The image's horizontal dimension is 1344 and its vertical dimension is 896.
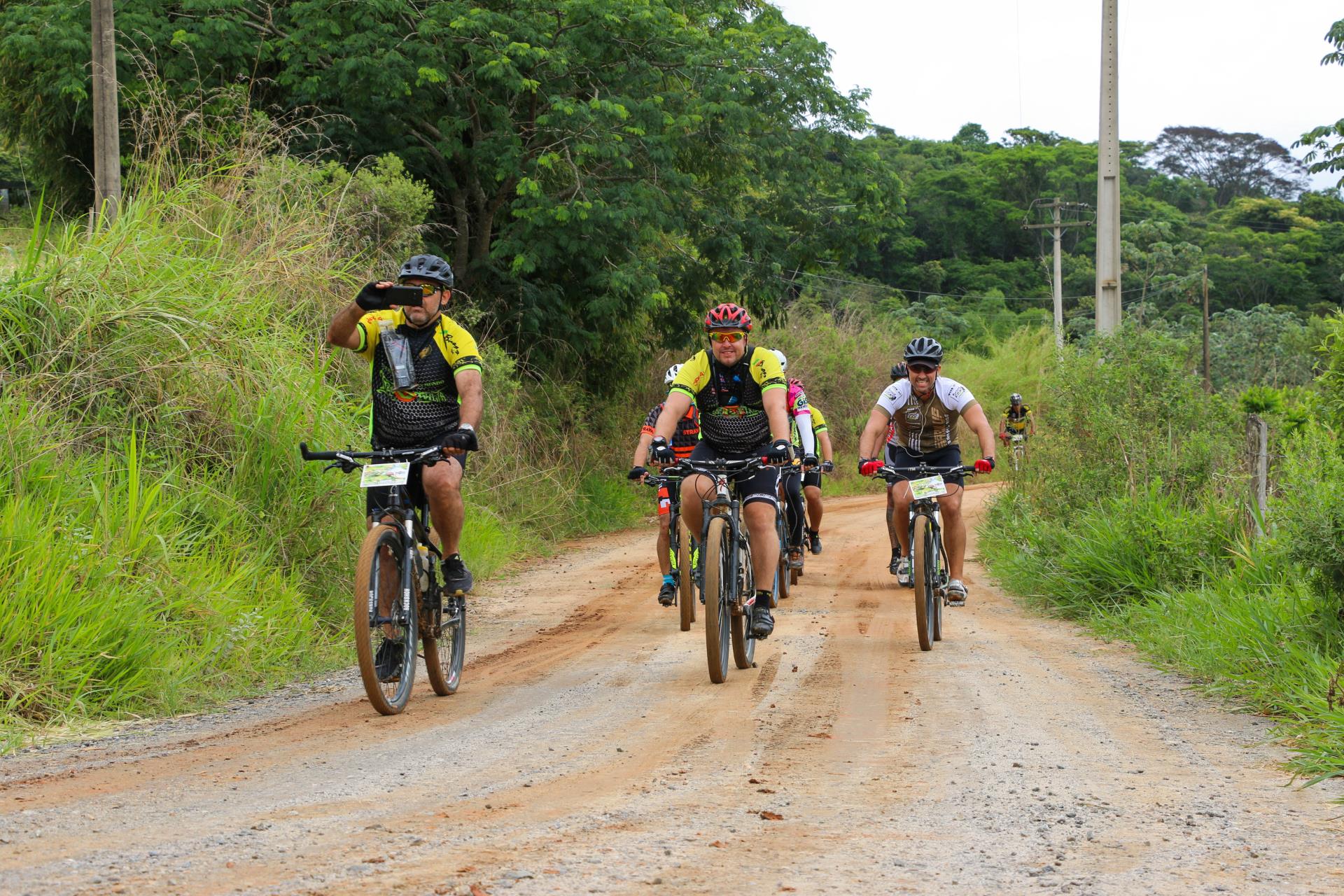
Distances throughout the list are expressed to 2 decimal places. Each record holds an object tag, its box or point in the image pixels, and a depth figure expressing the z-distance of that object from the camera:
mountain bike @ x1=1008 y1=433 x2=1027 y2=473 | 15.79
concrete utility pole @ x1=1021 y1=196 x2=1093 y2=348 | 45.38
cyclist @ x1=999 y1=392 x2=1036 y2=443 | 26.44
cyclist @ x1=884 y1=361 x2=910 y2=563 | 11.75
